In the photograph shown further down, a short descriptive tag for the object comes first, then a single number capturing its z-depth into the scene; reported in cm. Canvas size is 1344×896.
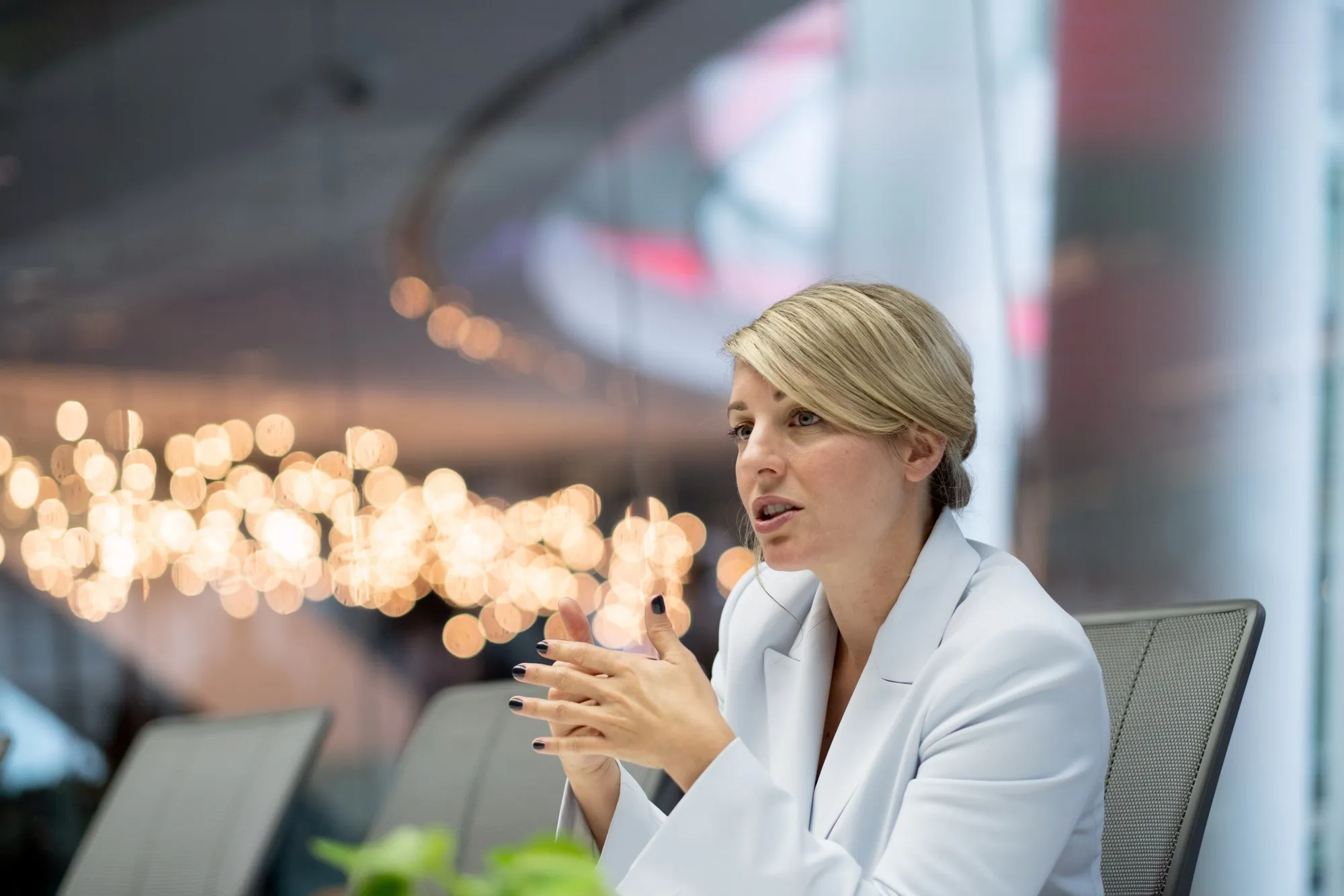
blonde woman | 230
